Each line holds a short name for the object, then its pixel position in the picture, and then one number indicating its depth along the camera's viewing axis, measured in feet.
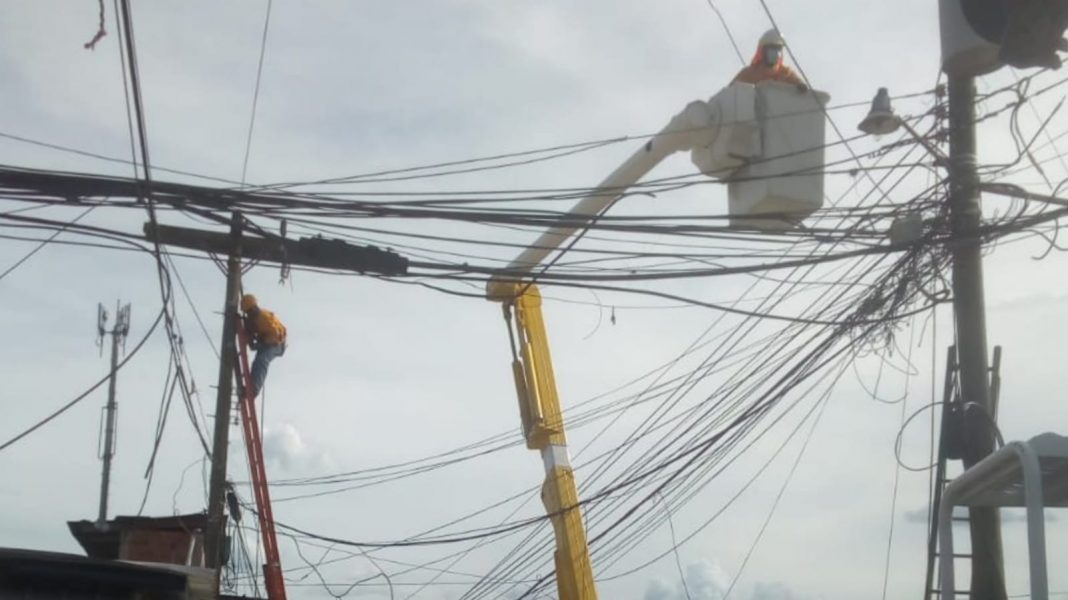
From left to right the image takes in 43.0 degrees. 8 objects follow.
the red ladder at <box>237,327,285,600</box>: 42.01
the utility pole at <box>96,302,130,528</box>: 86.28
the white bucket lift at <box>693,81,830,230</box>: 29.19
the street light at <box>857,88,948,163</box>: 30.45
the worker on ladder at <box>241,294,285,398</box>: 42.52
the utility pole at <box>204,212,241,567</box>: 39.75
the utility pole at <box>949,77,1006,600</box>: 28.30
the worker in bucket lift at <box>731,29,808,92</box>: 30.94
